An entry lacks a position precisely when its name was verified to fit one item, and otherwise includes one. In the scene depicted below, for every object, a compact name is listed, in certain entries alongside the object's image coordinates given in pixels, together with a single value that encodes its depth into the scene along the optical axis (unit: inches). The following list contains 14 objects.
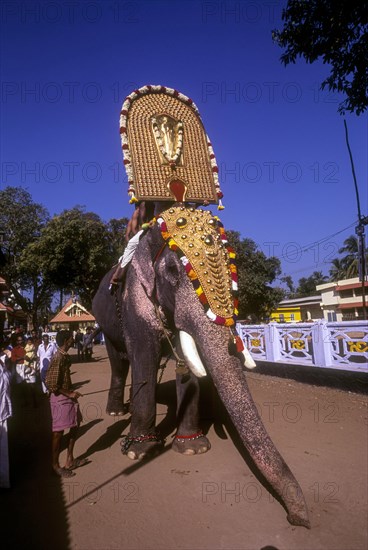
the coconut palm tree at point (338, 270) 1833.0
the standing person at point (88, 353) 794.8
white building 1230.9
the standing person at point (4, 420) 165.5
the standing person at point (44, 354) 325.4
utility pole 576.1
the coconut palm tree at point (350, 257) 1669.5
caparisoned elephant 122.3
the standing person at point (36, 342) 402.5
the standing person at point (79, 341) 814.6
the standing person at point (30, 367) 347.6
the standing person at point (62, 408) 177.5
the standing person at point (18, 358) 341.1
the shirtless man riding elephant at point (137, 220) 218.0
